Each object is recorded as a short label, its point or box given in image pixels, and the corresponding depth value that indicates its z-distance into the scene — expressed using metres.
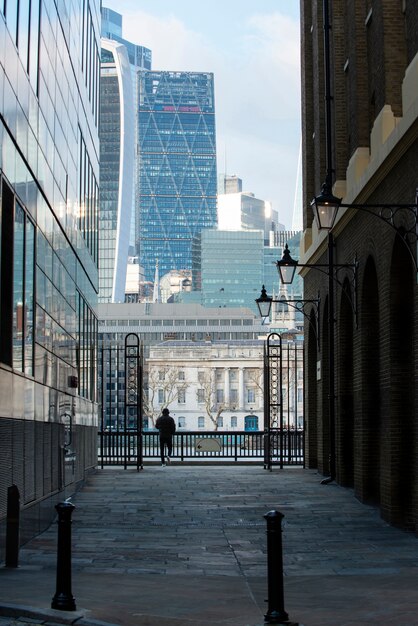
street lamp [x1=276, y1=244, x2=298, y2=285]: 22.73
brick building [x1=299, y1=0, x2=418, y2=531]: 16.39
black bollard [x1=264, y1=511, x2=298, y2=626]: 8.40
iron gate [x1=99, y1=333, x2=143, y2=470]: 30.39
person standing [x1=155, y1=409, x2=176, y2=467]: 35.16
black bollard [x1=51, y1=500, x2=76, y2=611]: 8.98
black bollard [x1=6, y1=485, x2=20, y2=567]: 12.16
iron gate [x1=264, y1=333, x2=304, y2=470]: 30.56
